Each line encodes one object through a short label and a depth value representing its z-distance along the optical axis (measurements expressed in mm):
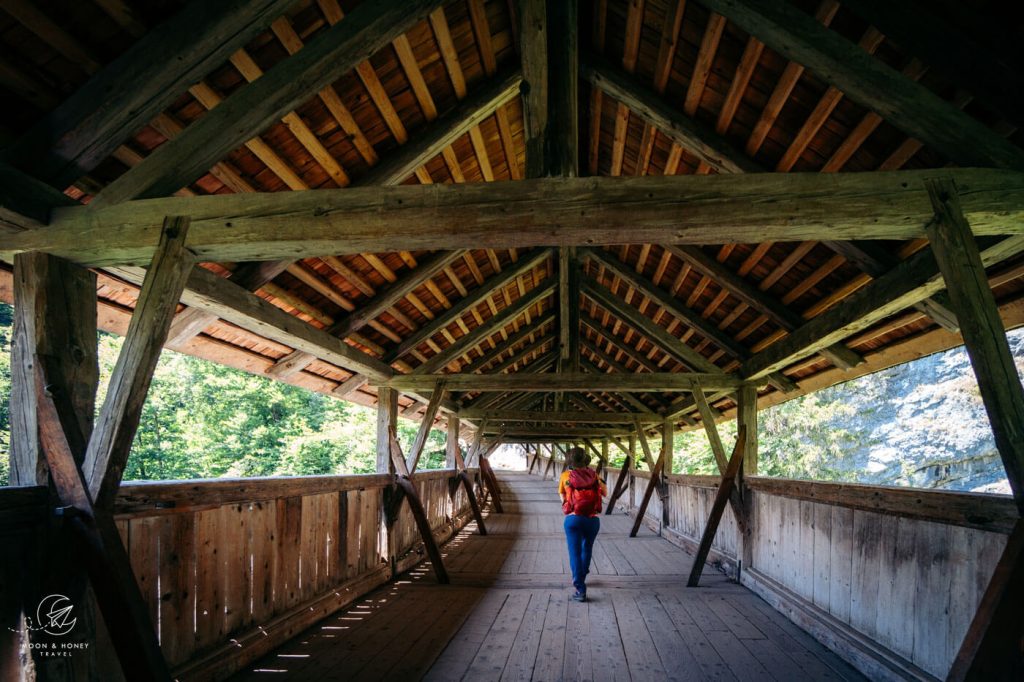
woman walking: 5289
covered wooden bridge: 2781
